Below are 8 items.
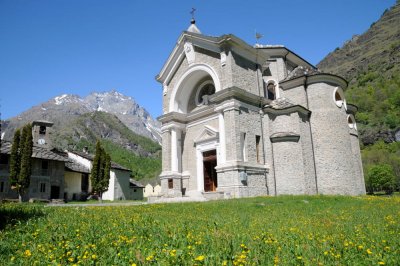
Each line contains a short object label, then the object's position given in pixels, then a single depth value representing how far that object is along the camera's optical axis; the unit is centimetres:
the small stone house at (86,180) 3981
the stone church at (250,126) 1895
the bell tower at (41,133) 3888
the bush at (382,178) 4884
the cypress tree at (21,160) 2816
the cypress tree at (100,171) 3418
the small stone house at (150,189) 5488
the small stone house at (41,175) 3064
